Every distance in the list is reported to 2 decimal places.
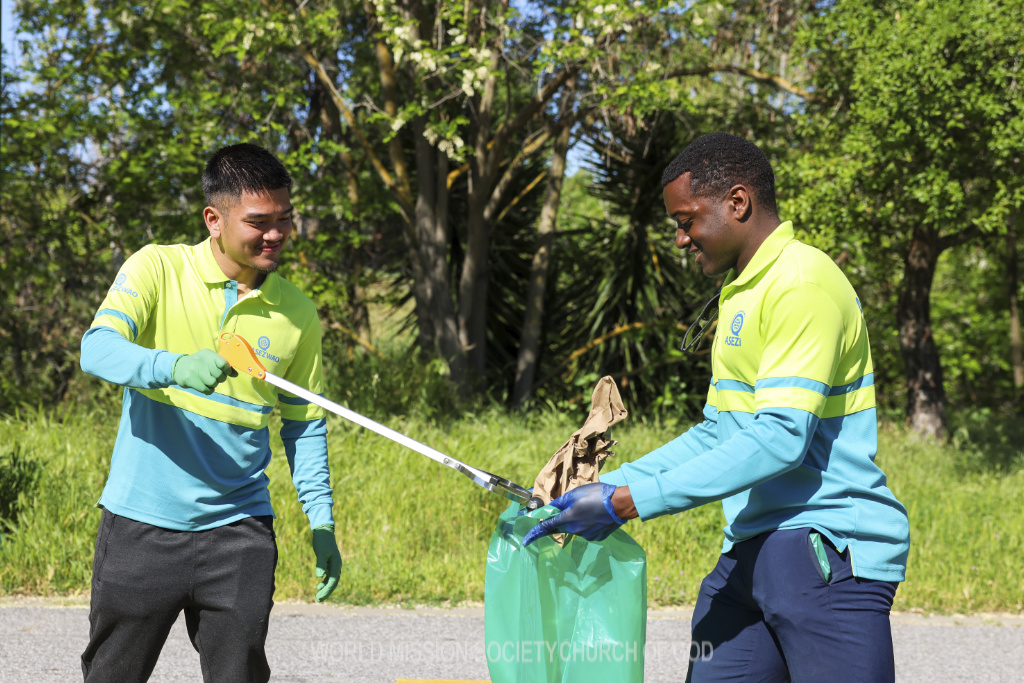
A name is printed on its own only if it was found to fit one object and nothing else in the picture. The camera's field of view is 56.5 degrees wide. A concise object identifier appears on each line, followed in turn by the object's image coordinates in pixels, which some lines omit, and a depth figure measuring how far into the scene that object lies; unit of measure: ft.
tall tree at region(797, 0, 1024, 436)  26.23
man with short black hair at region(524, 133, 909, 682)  6.42
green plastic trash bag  7.36
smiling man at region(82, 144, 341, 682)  7.53
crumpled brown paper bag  8.00
